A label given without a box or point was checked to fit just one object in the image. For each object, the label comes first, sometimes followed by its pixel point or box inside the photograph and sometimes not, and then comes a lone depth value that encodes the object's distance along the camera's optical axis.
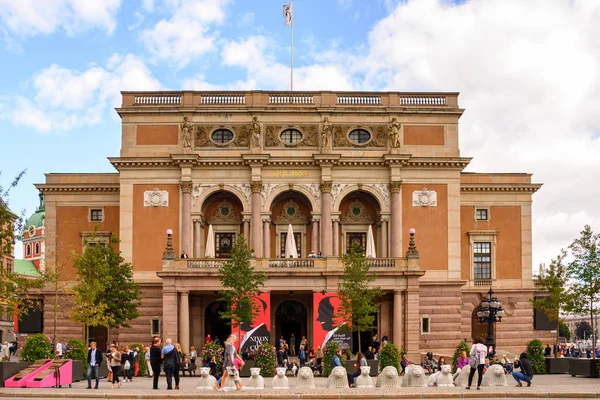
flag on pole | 71.06
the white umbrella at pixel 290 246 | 62.34
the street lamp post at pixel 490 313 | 48.62
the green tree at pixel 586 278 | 50.62
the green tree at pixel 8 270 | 38.88
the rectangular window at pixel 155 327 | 63.16
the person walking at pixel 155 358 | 32.84
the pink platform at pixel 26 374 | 35.53
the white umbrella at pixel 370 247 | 62.32
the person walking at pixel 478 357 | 32.34
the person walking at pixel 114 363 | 36.22
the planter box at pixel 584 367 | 42.62
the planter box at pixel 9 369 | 35.78
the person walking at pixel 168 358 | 32.88
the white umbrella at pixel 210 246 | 62.59
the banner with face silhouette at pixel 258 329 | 57.72
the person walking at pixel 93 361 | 36.28
